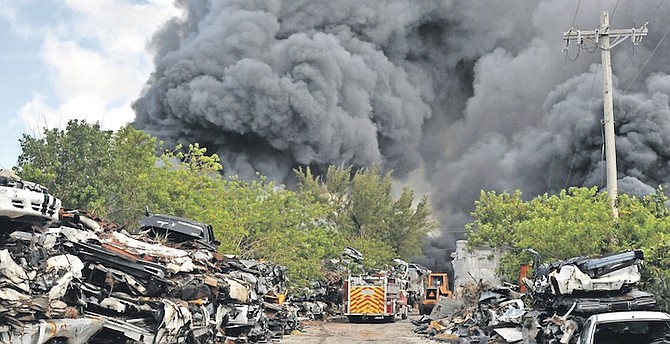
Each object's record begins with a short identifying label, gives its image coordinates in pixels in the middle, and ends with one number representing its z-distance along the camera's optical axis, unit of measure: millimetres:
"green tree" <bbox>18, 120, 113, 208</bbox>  21781
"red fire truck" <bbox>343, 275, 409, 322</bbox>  34125
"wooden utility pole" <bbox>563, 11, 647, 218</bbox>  23406
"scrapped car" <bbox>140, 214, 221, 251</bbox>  18219
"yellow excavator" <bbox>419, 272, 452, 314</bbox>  41469
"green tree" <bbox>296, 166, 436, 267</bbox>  64500
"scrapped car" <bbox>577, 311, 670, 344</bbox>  10562
